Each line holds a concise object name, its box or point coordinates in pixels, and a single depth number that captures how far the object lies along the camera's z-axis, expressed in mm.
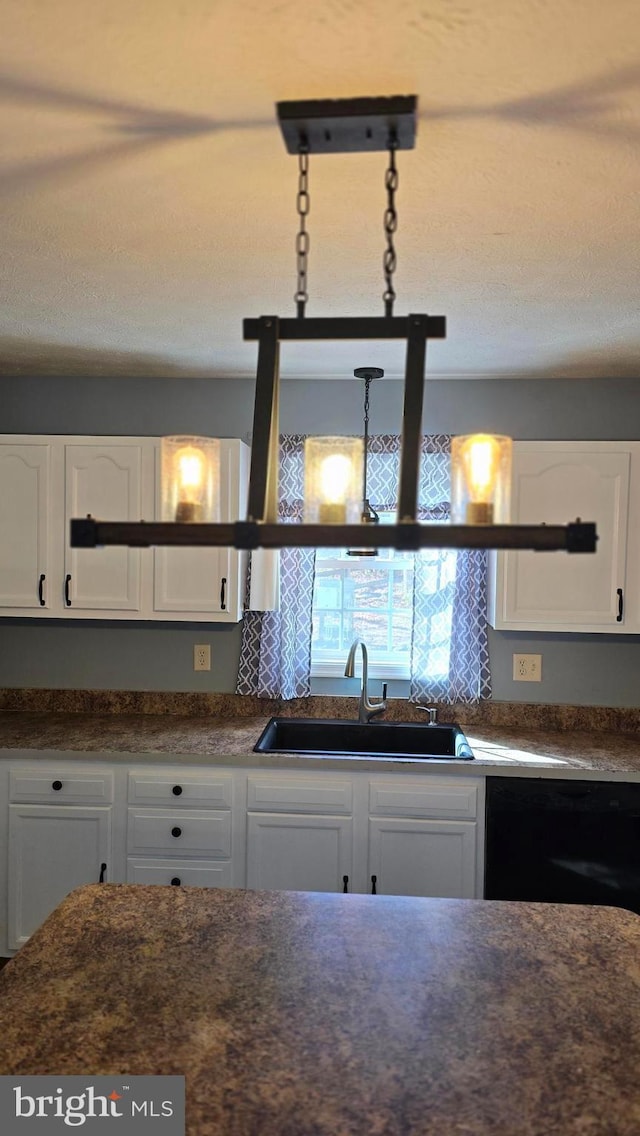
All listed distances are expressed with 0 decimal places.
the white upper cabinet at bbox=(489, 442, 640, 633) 3066
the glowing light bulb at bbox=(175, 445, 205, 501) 1227
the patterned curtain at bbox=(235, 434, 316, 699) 3453
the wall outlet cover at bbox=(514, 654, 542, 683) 3434
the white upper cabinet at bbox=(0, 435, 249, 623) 3205
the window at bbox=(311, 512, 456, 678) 3590
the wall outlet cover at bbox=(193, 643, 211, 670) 3547
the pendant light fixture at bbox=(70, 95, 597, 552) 1116
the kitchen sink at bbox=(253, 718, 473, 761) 3322
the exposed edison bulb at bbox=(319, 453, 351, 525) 1224
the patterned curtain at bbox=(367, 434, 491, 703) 3395
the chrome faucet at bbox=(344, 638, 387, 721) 3326
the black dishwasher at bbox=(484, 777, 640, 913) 2766
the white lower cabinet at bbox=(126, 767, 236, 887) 2922
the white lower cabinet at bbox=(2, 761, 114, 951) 2949
